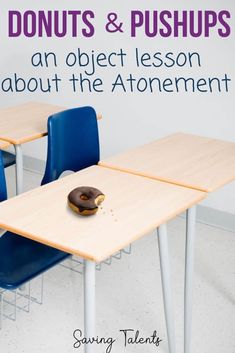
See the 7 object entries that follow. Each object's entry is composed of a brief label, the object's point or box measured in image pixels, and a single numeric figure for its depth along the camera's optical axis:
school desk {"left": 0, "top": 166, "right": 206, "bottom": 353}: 1.77
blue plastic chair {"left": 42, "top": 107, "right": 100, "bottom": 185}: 2.67
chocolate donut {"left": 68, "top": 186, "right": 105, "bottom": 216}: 1.95
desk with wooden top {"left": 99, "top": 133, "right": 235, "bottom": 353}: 2.31
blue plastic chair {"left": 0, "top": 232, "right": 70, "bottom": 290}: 2.13
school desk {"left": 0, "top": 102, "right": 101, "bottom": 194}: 2.80
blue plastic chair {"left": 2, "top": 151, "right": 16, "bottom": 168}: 3.23
